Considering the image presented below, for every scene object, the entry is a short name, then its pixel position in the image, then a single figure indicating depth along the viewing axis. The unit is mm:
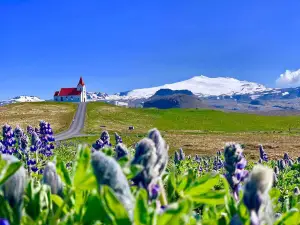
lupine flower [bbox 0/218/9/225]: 893
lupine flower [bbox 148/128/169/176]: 1187
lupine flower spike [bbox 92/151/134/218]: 987
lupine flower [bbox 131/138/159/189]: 1133
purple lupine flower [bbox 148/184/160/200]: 1189
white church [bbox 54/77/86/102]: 135125
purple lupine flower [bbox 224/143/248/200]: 1969
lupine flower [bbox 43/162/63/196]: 1309
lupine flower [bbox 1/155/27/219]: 1098
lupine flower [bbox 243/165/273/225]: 975
